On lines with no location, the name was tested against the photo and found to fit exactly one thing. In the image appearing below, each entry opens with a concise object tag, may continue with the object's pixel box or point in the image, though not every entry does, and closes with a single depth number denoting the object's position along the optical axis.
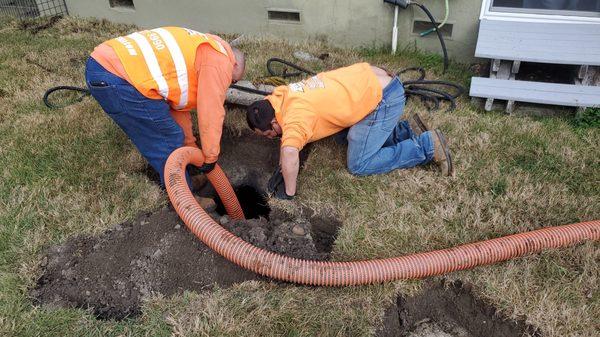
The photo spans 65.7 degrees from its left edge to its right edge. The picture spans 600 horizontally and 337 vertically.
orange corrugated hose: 2.66
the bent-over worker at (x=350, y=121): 3.31
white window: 4.96
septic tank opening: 4.06
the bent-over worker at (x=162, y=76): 3.08
